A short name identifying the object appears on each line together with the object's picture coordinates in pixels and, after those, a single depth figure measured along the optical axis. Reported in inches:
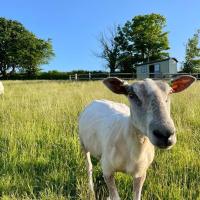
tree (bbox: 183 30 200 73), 1504.1
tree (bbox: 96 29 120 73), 1623.7
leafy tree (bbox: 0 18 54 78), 1808.0
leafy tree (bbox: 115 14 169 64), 1667.8
